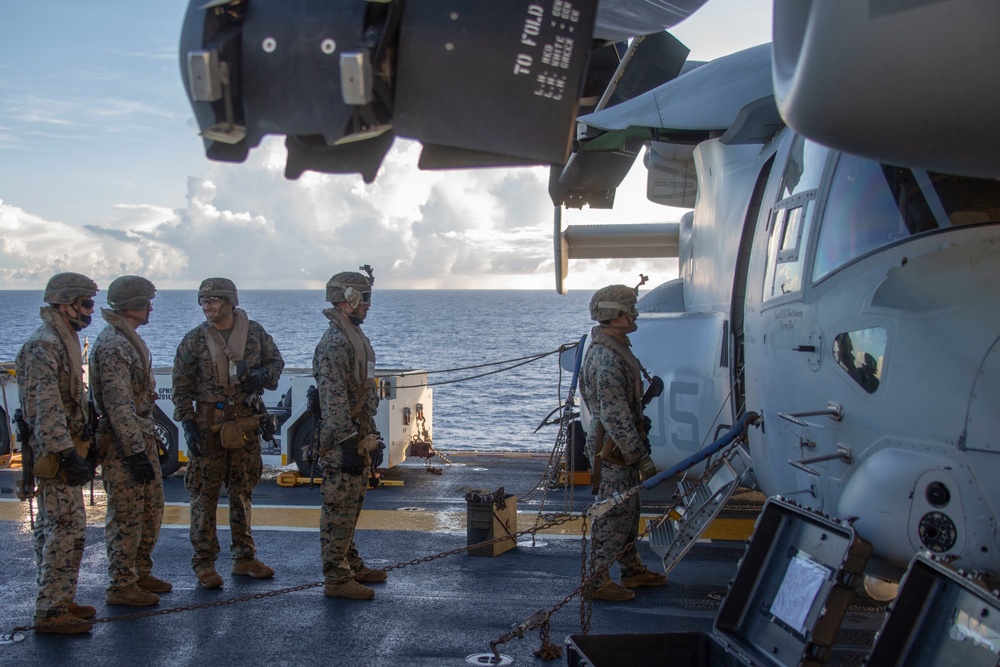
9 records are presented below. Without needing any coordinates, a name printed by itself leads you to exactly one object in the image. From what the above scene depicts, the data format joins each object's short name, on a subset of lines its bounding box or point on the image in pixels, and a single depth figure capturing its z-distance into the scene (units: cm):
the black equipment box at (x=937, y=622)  317
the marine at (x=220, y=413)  677
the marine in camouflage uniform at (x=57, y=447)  555
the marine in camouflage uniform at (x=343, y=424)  646
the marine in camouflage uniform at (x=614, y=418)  620
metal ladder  571
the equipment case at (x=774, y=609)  389
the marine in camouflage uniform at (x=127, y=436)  608
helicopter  248
